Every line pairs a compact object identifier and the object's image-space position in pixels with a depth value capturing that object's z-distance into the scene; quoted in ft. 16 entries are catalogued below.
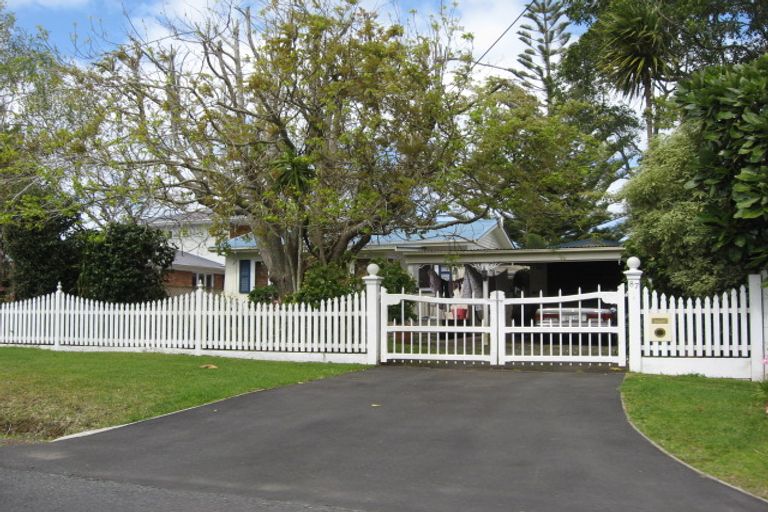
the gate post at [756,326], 36.27
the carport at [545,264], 61.36
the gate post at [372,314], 44.01
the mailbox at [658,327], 38.19
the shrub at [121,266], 55.93
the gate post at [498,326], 41.83
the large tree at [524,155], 47.80
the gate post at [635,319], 38.86
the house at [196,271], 99.69
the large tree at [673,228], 39.24
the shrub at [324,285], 47.96
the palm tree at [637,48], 68.08
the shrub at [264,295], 59.82
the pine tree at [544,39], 110.01
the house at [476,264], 62.39
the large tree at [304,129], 46.93
